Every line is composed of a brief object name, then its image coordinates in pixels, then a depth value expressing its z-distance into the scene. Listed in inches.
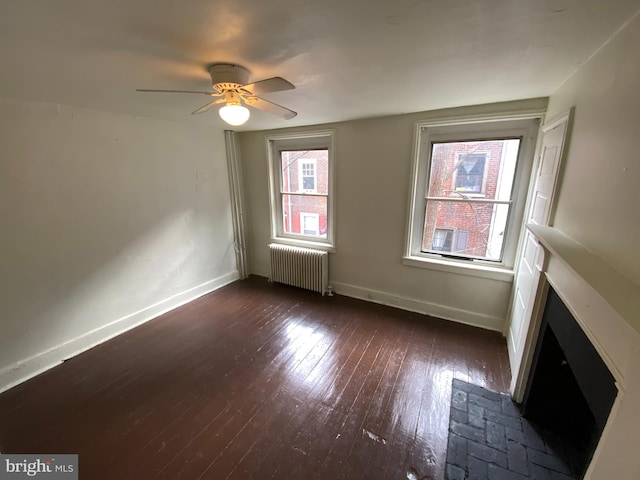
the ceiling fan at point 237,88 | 54.4
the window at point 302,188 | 130.3
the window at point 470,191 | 93.2
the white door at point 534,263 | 64.4
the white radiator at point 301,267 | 132.8
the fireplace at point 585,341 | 28.6
